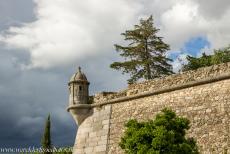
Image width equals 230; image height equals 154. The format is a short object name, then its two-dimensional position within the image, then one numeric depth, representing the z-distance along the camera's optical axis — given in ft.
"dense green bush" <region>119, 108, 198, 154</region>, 50.70
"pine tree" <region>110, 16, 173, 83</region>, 108.27
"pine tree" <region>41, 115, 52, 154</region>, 102.26
